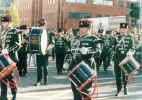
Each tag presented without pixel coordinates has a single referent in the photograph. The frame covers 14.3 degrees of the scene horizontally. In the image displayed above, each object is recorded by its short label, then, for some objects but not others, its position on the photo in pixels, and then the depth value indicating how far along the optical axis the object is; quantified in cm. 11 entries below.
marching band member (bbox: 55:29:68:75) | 1481
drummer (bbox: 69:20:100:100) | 921
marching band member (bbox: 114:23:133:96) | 1130
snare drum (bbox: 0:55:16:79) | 977
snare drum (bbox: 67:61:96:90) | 920
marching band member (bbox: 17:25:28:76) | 1126
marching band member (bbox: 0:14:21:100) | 1000
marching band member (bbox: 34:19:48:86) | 1196
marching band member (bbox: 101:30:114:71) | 1228
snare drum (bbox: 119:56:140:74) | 1108
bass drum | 1151
